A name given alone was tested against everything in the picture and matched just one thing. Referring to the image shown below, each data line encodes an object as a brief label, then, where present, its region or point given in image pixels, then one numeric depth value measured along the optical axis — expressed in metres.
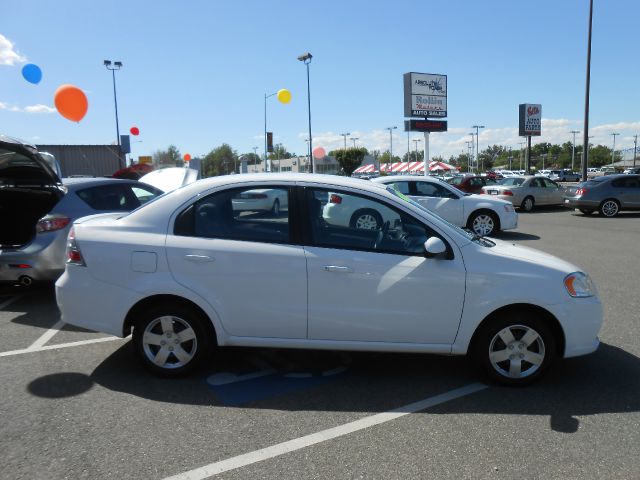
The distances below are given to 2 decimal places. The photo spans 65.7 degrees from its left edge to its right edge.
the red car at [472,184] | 21.33
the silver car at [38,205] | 5.81
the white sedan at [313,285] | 3.69
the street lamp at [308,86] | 35.78
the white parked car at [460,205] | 12.31
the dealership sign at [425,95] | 26.55
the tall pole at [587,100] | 24.33
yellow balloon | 26.96
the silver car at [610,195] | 17.28
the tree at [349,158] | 93.38
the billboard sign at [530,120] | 34.06
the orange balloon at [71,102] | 15.02
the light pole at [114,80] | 41.66
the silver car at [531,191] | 19.66
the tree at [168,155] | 96.00
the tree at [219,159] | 116.88
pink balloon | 35.83
